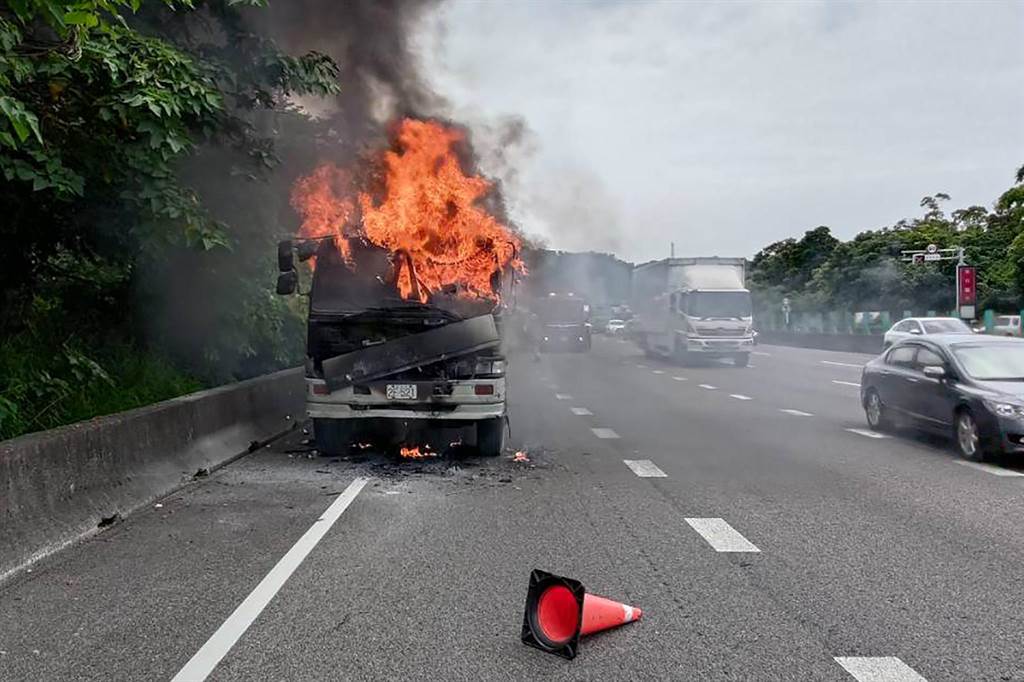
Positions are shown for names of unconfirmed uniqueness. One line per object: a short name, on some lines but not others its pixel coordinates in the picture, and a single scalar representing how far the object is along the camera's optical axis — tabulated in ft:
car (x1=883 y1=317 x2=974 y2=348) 110.93
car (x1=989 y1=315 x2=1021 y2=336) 129.65
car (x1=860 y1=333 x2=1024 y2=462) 34.55
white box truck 104.12
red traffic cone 14.96
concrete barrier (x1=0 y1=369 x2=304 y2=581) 21.27
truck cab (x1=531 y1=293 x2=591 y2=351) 146.51
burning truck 34.91
